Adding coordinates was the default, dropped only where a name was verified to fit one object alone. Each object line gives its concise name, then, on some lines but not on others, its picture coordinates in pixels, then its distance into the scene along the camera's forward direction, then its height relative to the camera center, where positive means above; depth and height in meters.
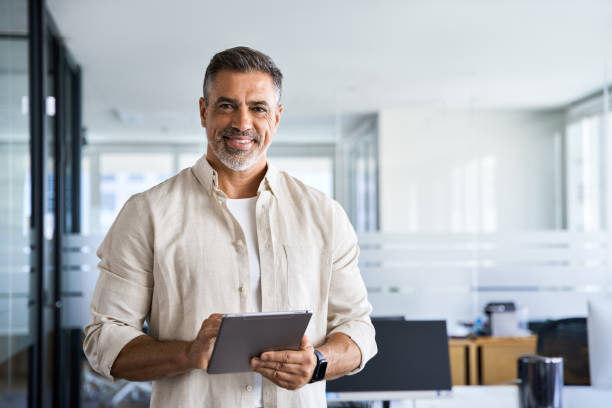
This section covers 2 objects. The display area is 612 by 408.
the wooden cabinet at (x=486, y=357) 4.14 -0.92
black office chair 3.30 -0.67
